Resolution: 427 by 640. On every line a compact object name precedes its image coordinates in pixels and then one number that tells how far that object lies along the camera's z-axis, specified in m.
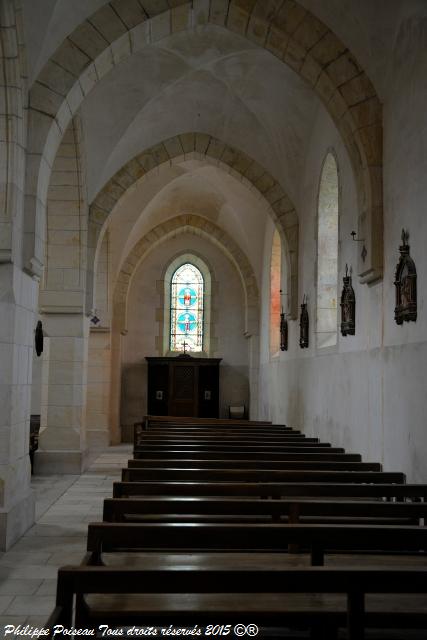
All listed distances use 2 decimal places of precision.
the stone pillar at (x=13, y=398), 6.06
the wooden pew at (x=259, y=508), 3.58
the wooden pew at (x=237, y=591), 2.12
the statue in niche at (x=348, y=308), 7.98
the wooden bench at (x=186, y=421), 11.15
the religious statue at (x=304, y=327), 10.89
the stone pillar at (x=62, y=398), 10.78
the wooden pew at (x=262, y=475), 4.86
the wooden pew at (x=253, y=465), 5.47
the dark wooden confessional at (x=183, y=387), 18.22
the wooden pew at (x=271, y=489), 4.15
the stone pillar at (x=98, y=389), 15.62
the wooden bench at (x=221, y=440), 7.36
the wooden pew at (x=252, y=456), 6.30
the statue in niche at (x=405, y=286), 5.67
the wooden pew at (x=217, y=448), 6.82
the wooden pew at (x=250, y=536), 2.70
